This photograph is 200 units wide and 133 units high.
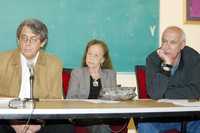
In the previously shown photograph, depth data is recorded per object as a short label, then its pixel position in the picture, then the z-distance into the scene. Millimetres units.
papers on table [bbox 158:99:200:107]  2660
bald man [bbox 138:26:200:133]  3215
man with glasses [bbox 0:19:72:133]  3045
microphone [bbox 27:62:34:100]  2593
